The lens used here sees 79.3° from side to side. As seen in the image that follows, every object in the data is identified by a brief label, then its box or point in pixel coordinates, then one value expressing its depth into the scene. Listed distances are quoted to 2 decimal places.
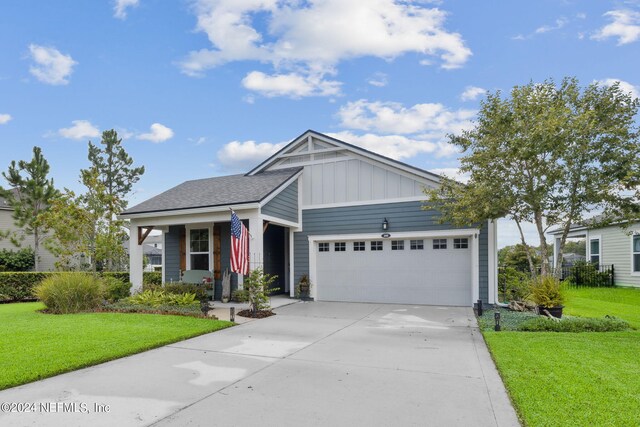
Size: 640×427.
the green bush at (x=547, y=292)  9.62
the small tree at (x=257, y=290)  10.27
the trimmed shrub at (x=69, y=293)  10.25
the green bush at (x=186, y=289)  11.93
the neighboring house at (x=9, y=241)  22.31
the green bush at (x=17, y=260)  20.19
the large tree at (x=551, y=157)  9.33
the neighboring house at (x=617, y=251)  17.55
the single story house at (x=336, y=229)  11.99
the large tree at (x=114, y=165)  27.14
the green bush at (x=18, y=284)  15.03
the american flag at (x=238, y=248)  10.21
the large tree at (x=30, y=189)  20.45
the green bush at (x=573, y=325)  8.10
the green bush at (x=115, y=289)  12.28
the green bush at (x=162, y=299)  10.94
